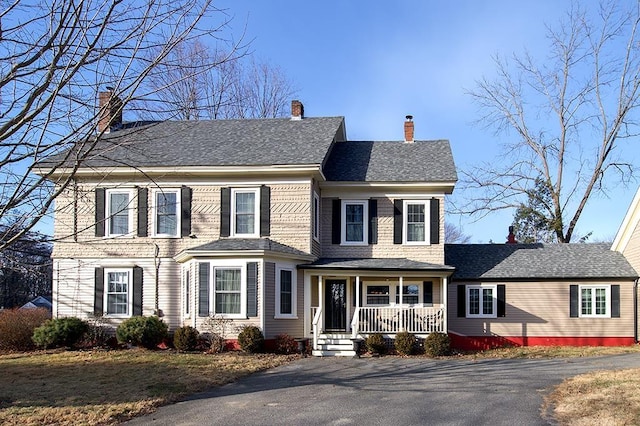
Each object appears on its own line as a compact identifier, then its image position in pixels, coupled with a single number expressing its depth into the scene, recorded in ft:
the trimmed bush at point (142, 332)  70.54
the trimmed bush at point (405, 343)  68.64
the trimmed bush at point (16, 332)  71.82
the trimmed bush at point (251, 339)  67.56
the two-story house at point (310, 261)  72.18
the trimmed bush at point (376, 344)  68.54
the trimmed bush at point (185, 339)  69.10
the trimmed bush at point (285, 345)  70.44
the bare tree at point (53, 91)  20.94
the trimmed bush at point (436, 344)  68.44
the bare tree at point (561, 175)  115.85
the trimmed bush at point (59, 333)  70.95
